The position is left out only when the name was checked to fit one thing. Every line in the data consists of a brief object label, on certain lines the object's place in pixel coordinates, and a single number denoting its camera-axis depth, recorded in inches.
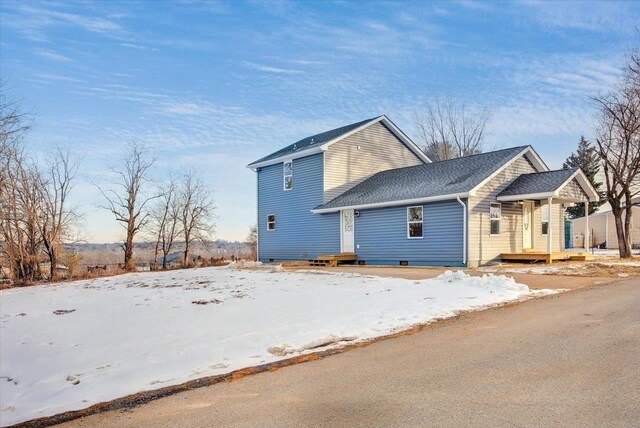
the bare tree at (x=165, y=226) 1592.0
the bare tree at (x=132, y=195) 1326.3
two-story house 687.7
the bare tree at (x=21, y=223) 926.4
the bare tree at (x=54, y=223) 1067.9
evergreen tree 1702.8
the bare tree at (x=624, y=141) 854.5
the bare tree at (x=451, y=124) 1504.7
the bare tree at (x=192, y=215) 1647.4
